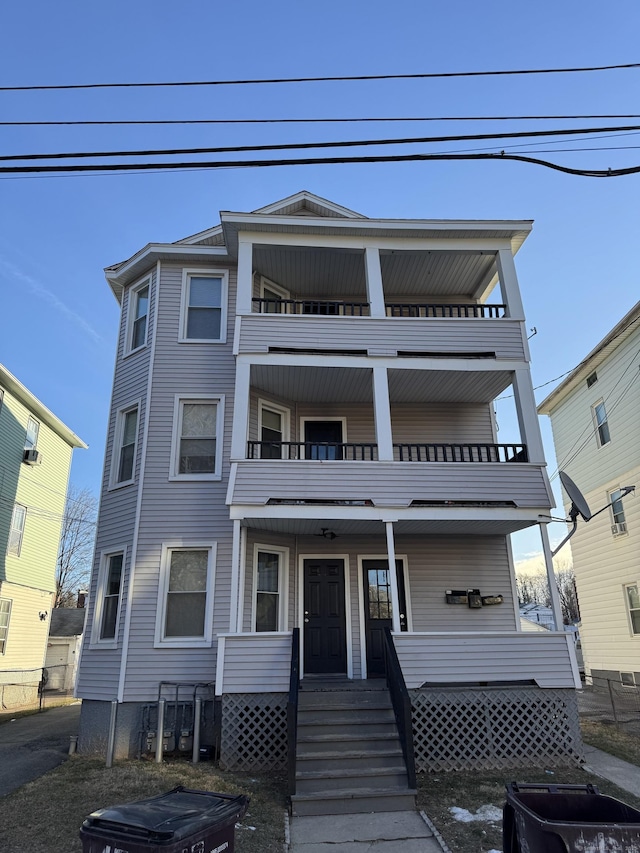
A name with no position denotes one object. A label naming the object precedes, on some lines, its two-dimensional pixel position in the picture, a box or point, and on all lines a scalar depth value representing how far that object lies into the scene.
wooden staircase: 6.87
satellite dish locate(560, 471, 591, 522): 10.67
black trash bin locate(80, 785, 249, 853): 3.52
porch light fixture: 11.09
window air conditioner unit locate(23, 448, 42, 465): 19.05
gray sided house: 9.10
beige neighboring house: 15.08
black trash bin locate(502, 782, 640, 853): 3.65
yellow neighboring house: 17.73
